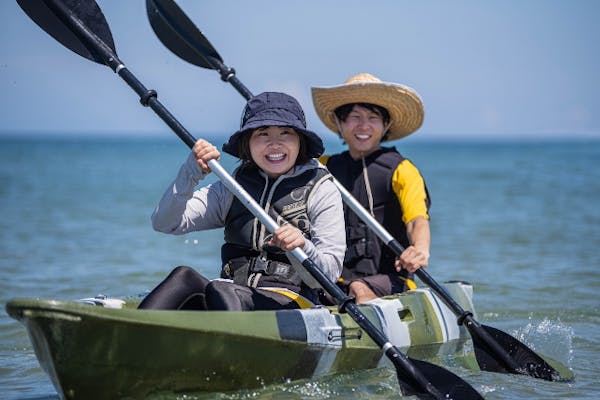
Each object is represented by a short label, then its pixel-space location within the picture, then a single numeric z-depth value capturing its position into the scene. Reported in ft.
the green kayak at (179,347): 21.57
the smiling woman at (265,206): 26.84
